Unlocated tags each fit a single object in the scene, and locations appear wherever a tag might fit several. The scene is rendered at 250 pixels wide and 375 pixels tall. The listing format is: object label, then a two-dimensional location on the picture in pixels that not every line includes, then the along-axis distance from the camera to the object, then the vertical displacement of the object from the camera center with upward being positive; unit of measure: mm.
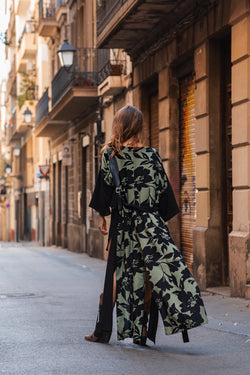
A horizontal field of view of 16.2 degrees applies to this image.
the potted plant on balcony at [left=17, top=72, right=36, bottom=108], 42875 +5893
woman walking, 6566 -223
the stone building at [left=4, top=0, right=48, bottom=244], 43125 +4503
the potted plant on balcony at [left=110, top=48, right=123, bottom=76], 19031 +3242
